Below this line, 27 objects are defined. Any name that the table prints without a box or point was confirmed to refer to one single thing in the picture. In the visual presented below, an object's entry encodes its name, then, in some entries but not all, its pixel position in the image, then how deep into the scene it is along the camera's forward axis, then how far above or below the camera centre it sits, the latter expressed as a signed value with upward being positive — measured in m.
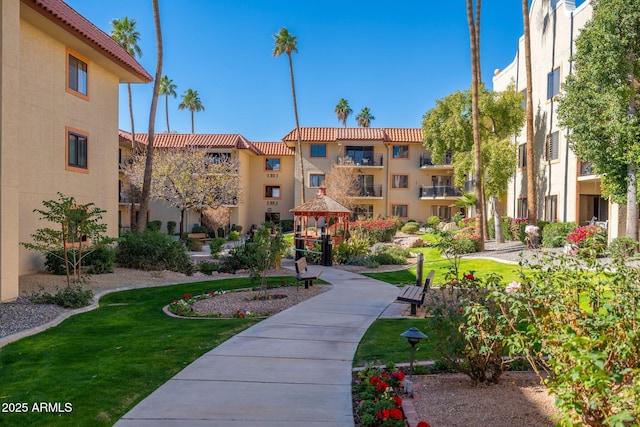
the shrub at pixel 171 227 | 44.24 -1.36
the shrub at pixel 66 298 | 12.21 -2.15
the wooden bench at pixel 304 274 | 14.49 -1.83
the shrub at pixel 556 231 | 23.39 -0.74
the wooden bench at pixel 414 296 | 11.06 -1.85
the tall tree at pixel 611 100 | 18.86 +4.55
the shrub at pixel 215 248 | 24.08 -1.73
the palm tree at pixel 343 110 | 71.88 +14.72
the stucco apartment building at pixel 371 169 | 46.11 +4.18
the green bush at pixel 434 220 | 42.23 -0.51
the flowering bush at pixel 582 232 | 20.38 -0.69
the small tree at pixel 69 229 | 14.55 -0.54
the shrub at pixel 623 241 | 18.06 -0.93
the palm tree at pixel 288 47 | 44.88 +14.80
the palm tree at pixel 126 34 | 42.50 +15.02
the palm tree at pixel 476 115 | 24.70 +4.91
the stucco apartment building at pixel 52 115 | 12.13 +3.24
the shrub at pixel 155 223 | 40.12 -0.95
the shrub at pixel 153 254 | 19.11 -1.63
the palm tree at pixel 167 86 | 64.75 +16.16
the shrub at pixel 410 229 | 39.94 -1.20
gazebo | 23.58 +0.15
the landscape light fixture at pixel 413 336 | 6.53 -1.58
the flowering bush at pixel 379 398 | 4.98 -2.07
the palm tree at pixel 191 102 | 74.81 +16.33
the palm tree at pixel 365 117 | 73.50 +14.09
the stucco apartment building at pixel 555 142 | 24.73 +4.03
